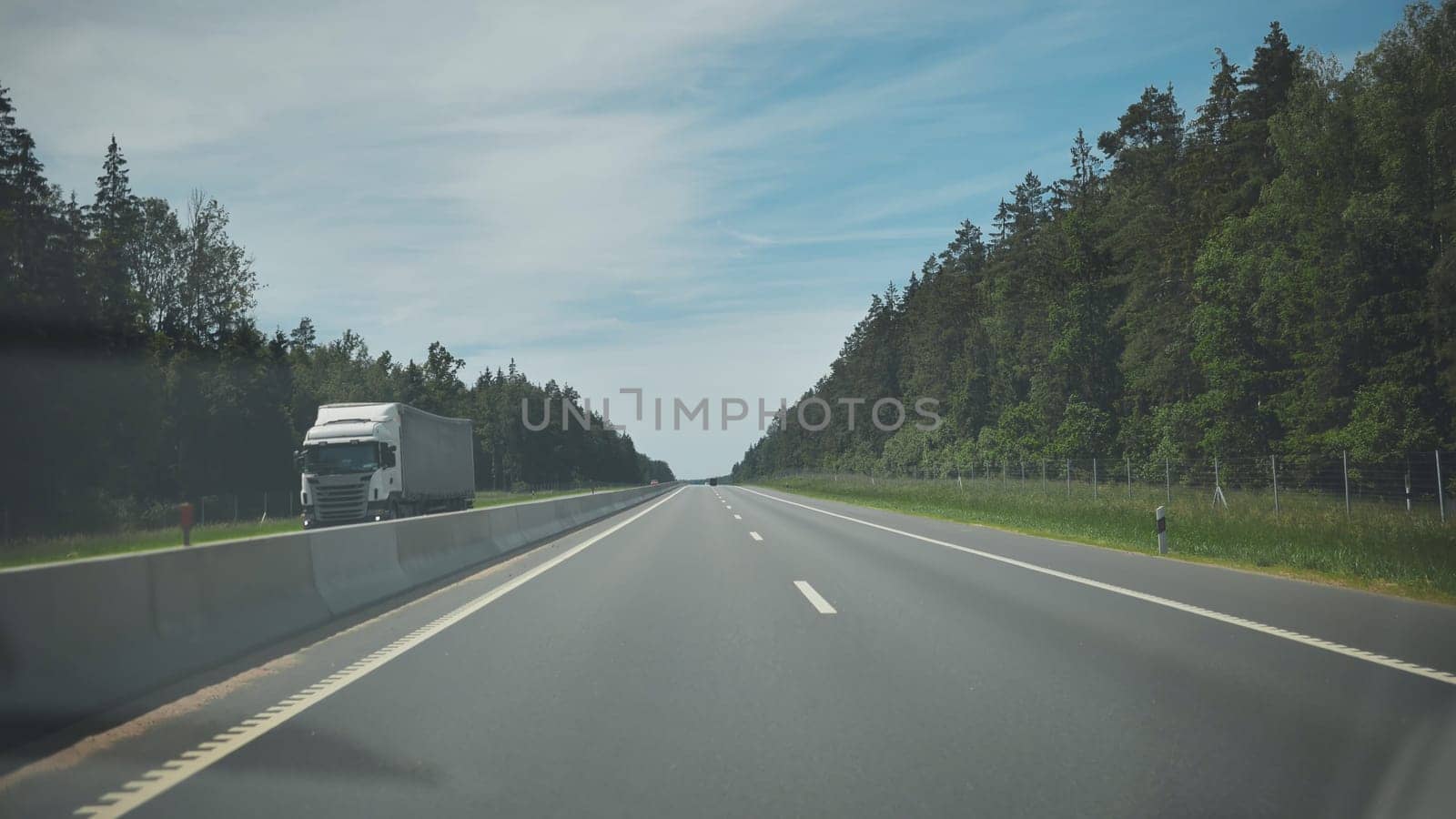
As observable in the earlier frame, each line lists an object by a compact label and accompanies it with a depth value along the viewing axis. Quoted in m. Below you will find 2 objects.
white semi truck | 27.23
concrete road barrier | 5.23
